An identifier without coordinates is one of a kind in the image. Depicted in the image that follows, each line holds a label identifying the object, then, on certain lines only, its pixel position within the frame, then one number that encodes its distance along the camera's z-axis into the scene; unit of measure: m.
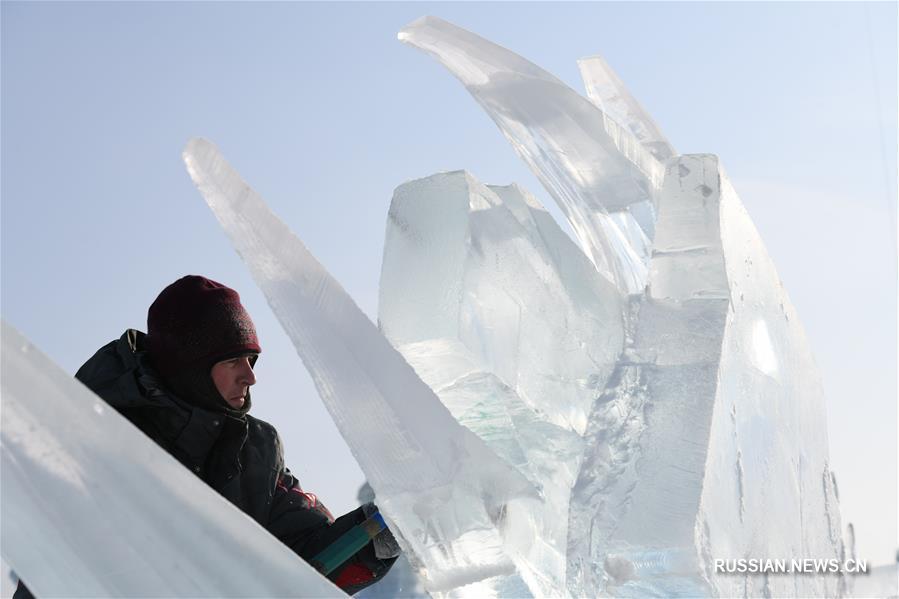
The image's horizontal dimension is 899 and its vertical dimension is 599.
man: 3.02
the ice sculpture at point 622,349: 2.43
